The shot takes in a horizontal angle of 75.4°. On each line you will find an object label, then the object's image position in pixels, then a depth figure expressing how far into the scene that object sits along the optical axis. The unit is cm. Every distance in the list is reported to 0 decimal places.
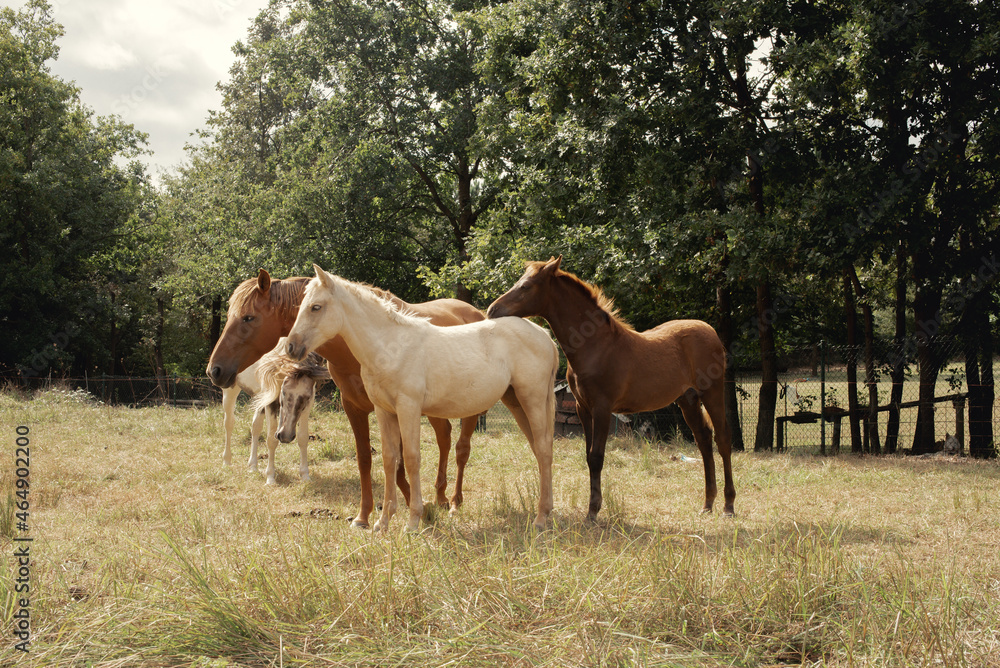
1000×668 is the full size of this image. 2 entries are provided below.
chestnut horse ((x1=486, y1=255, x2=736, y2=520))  567
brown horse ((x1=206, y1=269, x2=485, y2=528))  551
